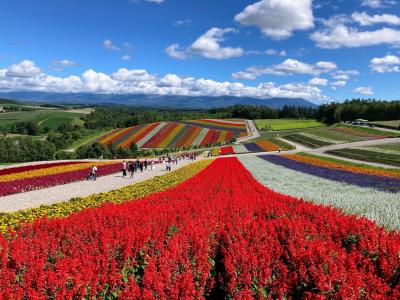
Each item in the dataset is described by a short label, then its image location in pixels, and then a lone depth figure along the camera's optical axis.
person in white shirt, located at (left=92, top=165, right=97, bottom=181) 31.98
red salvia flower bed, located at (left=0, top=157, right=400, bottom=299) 5.01
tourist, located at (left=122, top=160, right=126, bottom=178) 34.34
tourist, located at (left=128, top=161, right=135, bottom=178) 33.71
